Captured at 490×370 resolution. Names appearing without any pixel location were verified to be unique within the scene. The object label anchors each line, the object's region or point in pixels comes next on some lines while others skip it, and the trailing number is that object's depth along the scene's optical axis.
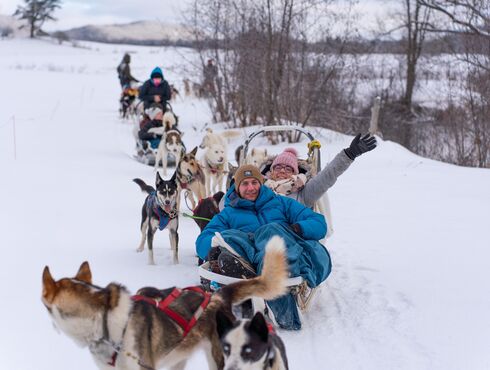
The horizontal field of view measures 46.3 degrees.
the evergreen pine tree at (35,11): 51.72
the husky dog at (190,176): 6.85
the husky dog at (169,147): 9.28
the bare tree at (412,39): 19.94
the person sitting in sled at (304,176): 4.12
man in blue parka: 3.56
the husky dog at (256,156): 6.76
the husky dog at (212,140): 8.24
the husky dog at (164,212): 4.98
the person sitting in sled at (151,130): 10.60
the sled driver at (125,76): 16.48
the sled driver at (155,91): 11.05
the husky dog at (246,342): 2.16
